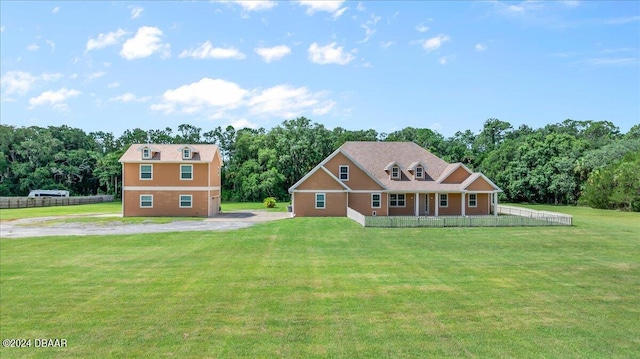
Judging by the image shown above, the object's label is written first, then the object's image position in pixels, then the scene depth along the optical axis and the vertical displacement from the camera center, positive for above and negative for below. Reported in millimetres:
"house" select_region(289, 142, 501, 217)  40094 -249
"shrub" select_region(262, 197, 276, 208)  54125 -1958
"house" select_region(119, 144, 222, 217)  42625 +70
